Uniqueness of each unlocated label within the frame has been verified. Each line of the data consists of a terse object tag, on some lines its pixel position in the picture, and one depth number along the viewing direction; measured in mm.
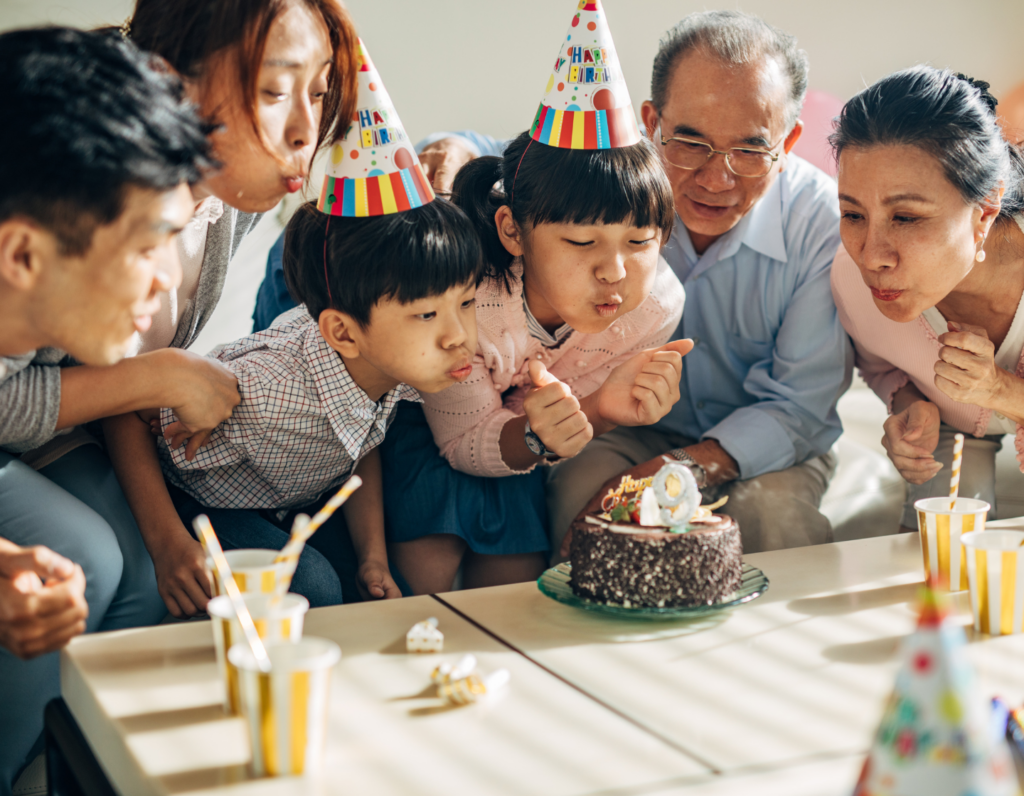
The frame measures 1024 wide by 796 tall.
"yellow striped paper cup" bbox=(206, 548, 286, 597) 872
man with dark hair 904
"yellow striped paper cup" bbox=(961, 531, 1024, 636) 962
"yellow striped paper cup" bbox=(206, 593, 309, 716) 786
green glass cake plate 1005
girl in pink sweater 1450
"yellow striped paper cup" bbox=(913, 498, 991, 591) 1096
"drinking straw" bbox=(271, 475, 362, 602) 765
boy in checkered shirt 1354
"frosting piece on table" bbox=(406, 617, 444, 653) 936
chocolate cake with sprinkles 1015
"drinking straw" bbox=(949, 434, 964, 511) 1099
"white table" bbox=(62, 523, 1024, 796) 718
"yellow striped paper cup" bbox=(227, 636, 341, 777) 682
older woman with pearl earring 1407
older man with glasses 1740
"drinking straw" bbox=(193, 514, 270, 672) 742
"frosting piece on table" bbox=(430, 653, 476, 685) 844
